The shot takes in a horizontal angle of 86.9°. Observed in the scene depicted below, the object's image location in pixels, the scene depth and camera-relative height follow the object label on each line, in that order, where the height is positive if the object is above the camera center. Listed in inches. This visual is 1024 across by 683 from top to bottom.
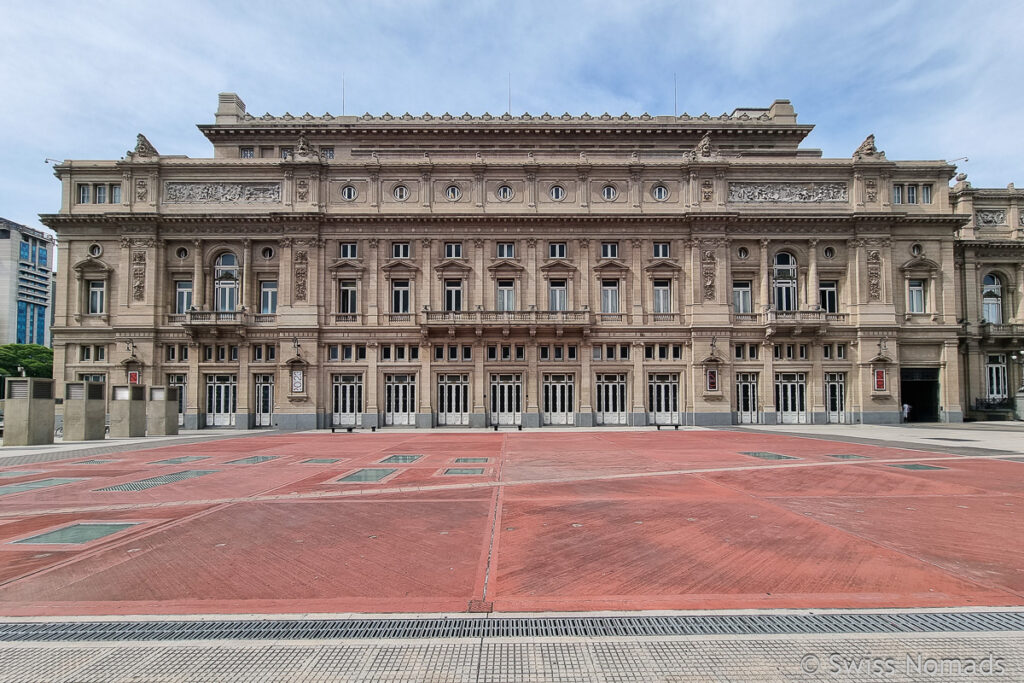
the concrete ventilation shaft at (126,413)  1278.3 -119.3
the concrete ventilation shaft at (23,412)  1064.2 -95.6
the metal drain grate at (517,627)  235.3 -118.4
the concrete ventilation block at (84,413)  1178.6 -107.6
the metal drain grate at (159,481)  586.9 -136.9
